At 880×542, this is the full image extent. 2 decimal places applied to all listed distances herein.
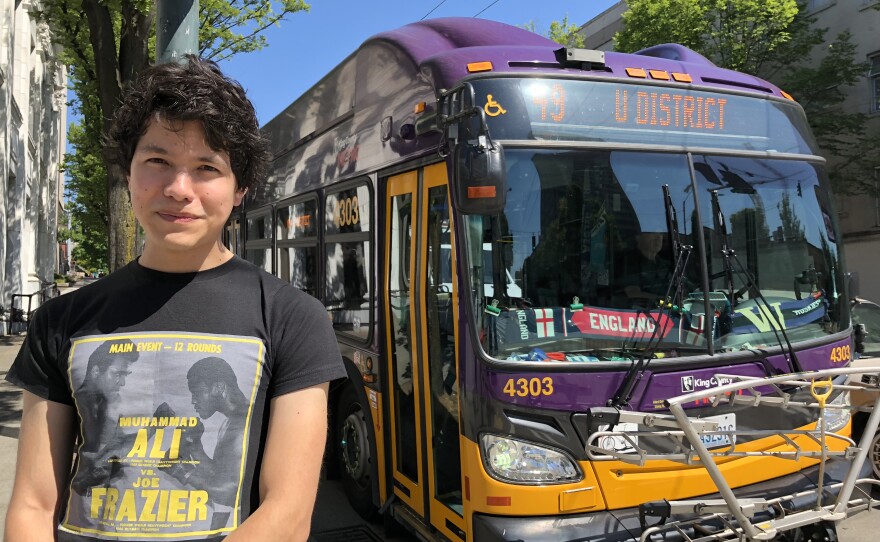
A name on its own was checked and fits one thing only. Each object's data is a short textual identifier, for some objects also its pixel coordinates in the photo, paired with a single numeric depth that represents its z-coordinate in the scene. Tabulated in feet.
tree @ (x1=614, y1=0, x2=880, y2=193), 64.08
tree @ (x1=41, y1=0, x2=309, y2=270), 28.76
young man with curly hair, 4.99
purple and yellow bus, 10.78
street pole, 15.10
